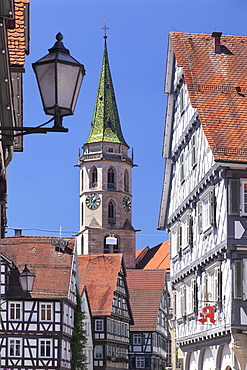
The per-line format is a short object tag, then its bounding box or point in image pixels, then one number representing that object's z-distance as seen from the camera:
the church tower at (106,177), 102.44
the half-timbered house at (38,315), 42.47
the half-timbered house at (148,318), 66.75
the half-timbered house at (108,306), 56.41
